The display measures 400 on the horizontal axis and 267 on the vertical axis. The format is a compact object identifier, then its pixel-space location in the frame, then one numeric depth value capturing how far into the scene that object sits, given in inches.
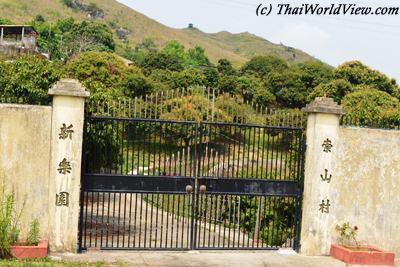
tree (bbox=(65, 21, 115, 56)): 2662.4
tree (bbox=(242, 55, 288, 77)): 2706.7
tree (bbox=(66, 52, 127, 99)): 1790.1
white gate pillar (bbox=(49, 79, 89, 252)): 366.0
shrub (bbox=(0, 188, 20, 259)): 337.1
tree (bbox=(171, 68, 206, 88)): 1740.9
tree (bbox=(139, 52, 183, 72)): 2339.8
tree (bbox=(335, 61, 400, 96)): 2062.0
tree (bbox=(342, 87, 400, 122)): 1510.8
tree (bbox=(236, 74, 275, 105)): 1835.6
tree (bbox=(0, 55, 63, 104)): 674.2
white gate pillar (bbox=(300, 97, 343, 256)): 407.5
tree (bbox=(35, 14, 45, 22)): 4077.3
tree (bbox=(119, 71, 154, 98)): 1619.1
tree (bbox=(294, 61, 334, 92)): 2174.0
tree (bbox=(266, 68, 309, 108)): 2062.0
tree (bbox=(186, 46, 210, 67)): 3973.9
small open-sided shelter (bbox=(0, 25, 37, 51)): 2214.6
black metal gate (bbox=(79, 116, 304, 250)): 379.6
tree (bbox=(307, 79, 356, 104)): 1891.0
